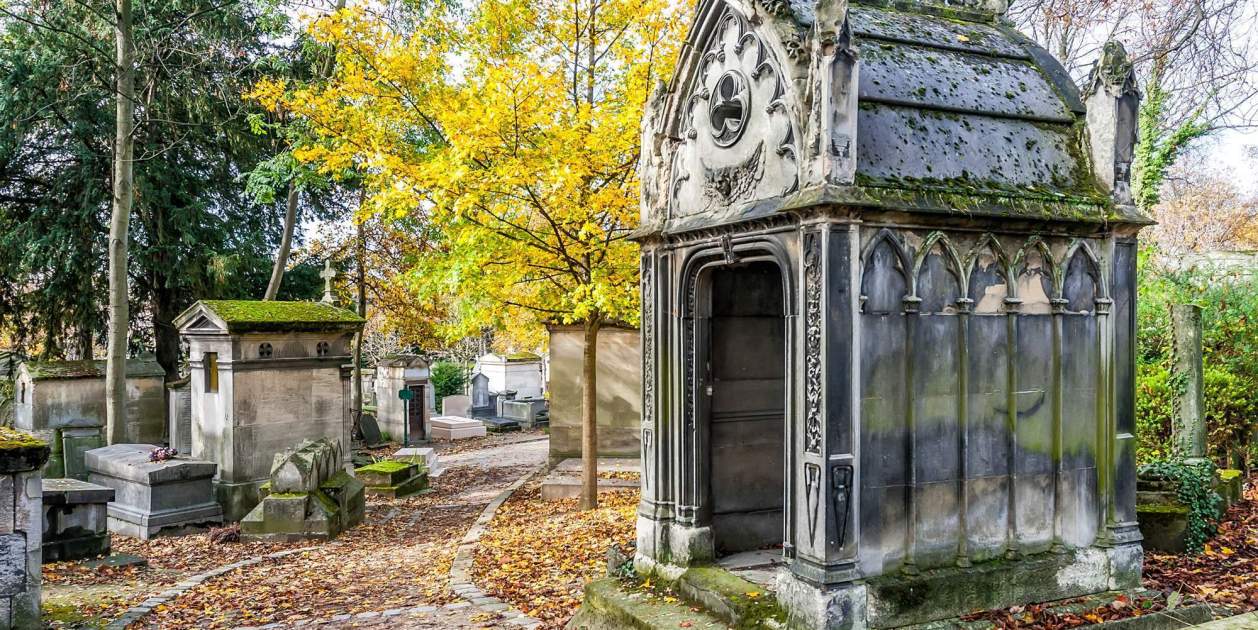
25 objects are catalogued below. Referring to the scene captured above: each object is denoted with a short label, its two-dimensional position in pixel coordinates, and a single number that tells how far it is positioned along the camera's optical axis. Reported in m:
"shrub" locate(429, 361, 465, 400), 29.30
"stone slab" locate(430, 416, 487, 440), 23.50
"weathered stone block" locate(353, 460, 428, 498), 14.19
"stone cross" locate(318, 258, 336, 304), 15.30
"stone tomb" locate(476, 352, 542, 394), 29.12
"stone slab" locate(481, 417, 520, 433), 24.94
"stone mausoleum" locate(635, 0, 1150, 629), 4.81
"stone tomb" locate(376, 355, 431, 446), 22.06
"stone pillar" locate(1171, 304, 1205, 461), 7.89
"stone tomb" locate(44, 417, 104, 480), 14.46
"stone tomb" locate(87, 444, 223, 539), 11.31
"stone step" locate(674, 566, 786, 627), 5.14
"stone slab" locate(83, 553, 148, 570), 9.13
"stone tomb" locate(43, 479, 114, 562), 9.33
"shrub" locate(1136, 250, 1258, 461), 9.38
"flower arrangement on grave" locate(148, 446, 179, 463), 11.86
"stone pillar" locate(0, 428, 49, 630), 6.02
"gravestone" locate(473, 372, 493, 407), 27.31
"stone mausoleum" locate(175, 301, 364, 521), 12.39
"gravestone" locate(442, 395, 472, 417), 25.69
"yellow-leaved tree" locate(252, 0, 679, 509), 9.30
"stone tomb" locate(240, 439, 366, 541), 10.84
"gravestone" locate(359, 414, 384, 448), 21.11
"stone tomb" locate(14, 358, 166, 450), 14.60
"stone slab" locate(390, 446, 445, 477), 16.34
